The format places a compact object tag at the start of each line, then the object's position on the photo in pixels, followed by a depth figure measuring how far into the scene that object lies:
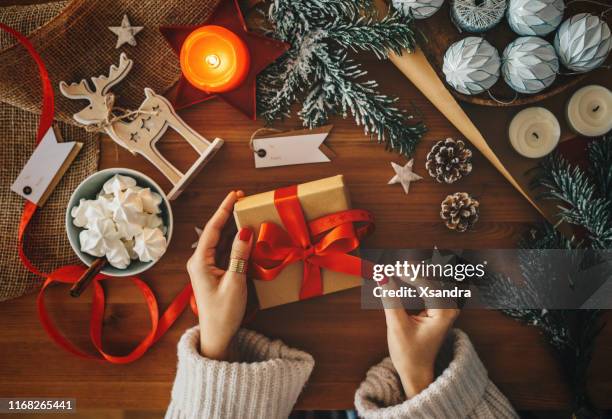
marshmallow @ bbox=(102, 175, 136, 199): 0.87
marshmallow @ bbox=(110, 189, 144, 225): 0.84
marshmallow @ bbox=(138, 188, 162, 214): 0.87
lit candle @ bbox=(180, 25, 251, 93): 0.87
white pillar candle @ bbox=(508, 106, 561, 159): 0.89
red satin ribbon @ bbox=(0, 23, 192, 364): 0.93
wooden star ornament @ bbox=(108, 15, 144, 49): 0.92
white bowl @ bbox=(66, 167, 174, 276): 0.88
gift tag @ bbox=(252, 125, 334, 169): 0.95
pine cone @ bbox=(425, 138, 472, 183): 0.92
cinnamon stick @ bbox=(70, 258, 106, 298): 0.82
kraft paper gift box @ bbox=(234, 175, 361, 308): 0.87
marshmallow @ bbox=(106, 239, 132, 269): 0.86
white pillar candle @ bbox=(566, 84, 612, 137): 0.88
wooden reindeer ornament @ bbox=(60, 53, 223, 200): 0.93
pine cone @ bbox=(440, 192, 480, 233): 0.93
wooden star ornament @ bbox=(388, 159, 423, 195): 0.95
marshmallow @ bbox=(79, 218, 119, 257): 0.85
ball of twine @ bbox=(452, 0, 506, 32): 0.80
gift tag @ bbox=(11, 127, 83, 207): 0.96
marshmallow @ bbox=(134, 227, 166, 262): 0.86
